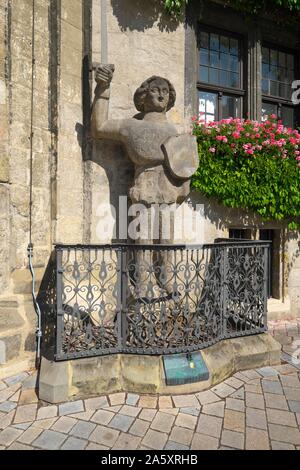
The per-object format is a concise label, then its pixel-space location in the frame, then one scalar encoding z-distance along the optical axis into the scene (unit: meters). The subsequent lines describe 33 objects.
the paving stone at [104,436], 2.22
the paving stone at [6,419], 2.40
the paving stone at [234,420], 2.39
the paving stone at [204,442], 2.19
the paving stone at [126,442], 2.18
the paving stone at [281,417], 2.46
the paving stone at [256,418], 2.43
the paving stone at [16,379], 3.00
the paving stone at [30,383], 2.93
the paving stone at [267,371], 3.24
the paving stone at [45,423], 2.39
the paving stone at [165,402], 2.67
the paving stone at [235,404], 2.65
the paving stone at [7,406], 2.59
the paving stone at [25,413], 2.47
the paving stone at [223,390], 2.87
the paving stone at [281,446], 2.19
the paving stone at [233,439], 2.21
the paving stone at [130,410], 2.55
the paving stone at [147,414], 2.50
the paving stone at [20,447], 2.16
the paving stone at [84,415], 2.49
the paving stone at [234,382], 3.01
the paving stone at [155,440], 2.19
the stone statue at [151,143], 3.57
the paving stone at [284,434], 2.27
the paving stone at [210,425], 2.34
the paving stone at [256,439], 2.20
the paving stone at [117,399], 2.71
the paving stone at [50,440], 2.18
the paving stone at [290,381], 3.03
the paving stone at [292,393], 2.81
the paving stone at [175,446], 2.18
